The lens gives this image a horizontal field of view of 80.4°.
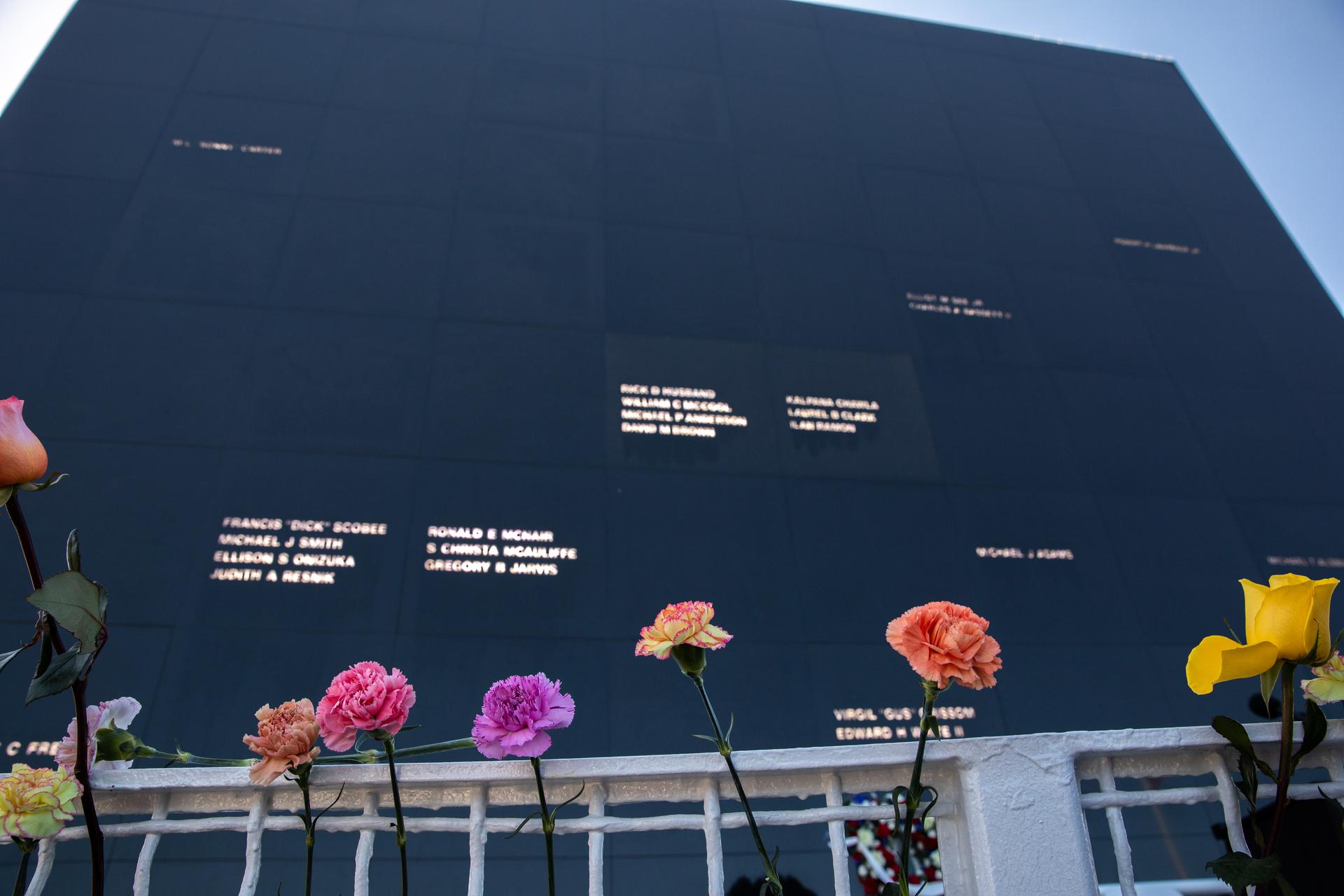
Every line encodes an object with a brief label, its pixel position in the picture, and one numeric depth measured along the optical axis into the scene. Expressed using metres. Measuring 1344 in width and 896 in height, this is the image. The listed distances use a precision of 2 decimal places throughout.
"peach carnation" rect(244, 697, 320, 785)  0.61
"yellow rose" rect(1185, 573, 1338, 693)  0.59
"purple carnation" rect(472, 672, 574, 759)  0.60
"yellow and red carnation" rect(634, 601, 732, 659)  0.62
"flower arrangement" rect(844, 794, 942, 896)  1.76
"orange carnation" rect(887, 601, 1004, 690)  0.58
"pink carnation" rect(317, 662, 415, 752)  0.60
